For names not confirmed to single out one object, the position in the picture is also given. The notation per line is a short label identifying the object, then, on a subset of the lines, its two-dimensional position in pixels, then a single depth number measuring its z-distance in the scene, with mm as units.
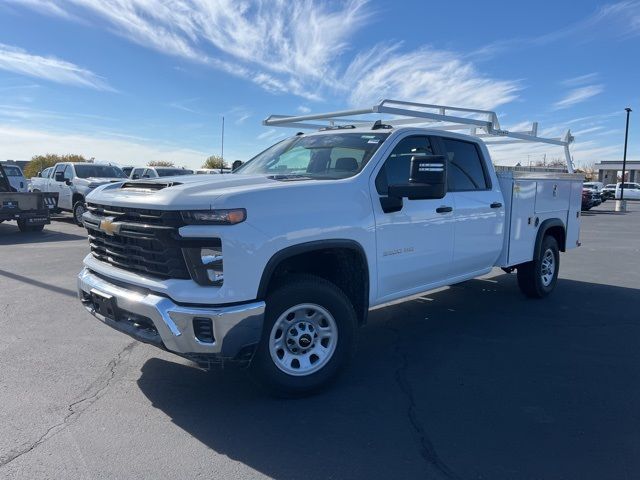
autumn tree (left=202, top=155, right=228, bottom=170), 61462
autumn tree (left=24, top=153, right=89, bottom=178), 60656
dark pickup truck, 13536
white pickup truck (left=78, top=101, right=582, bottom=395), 3323
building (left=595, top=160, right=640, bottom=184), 74250
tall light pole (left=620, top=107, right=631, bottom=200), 36250
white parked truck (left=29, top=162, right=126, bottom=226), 15508
